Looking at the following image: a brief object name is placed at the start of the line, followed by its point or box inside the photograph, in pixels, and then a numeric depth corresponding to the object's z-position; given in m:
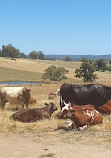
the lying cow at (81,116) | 8.35
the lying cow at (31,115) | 9.61
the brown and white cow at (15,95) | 12.07
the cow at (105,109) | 10.87
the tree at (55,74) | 72.00
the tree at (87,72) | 70.69
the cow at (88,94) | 11.02
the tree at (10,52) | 134.00
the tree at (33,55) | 191.12
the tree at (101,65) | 142.00
